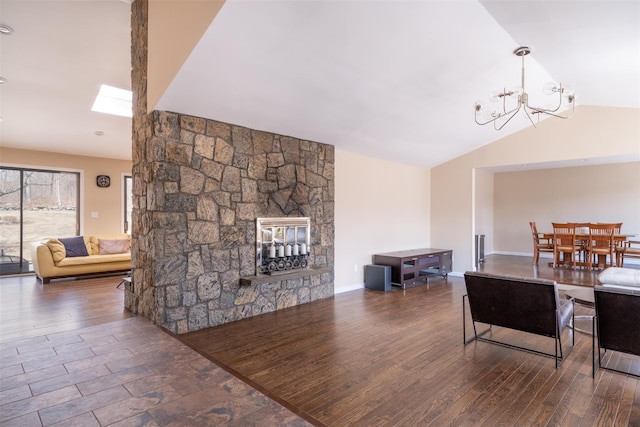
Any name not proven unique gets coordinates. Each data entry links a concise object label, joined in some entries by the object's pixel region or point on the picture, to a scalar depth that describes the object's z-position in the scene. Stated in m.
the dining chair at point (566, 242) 7.06
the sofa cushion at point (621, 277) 3.85
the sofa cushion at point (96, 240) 7.05
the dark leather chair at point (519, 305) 2.99
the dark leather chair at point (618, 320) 2.62
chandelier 3.45
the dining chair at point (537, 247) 7.68
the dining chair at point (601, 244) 6.61
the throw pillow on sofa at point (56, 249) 6.19
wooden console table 6.14
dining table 6.70
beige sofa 6.13
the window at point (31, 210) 6.84
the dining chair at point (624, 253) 6.68
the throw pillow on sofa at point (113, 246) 7.10
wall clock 7.85
